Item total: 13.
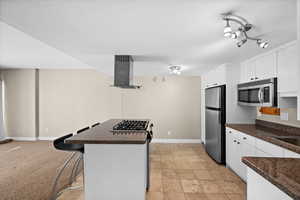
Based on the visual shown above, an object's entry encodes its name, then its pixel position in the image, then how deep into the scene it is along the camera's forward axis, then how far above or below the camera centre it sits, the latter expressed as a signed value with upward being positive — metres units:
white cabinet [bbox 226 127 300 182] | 1.52 -0.71
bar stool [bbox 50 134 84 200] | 1.65 -0.60
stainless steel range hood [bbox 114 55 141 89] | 2.29 +0.50
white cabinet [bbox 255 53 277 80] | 1.93 +0.51
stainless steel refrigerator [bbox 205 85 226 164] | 2.61 -0.49
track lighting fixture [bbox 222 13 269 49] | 1.19 +0.73
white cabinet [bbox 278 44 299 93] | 1.66 +0.39
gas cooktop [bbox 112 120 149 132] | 1.74 -0.40
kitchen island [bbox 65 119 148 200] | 1.39 -0.78
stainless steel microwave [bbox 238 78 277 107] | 1.88 +0.10
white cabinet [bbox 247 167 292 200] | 0.66 -0.51
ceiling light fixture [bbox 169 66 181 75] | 3.04 +0.72
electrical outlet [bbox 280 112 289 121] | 2.05 -0.27
